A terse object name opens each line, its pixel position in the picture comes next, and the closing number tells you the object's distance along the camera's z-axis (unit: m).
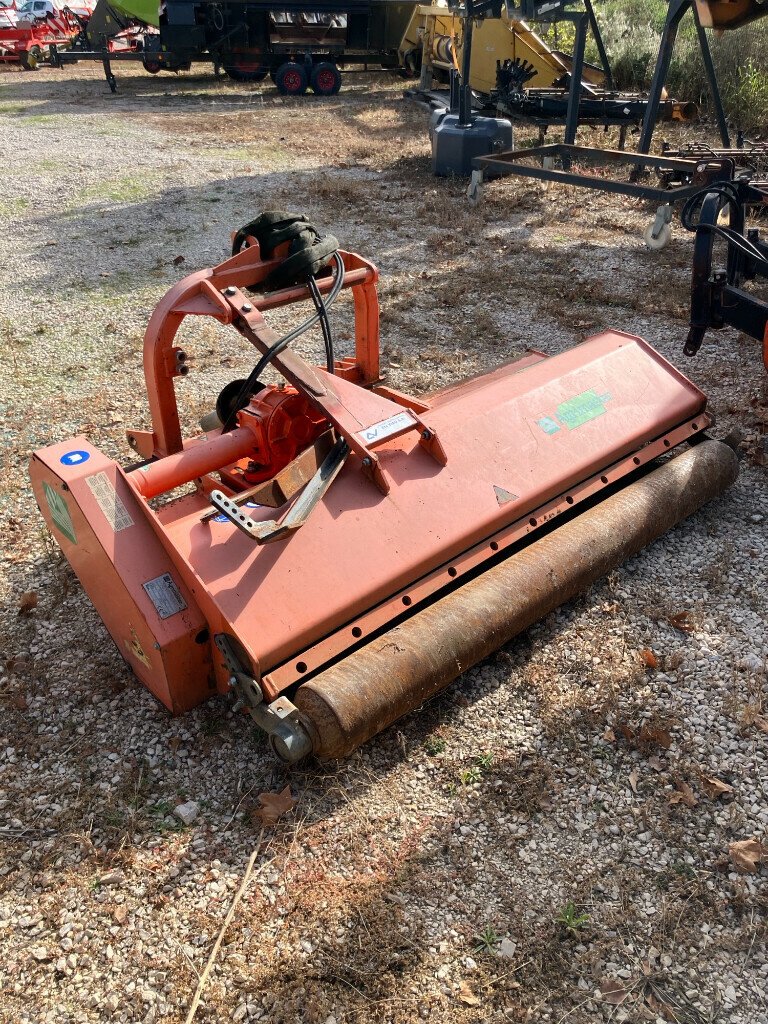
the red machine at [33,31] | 20.47
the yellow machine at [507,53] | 12.56
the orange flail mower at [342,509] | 2.63
